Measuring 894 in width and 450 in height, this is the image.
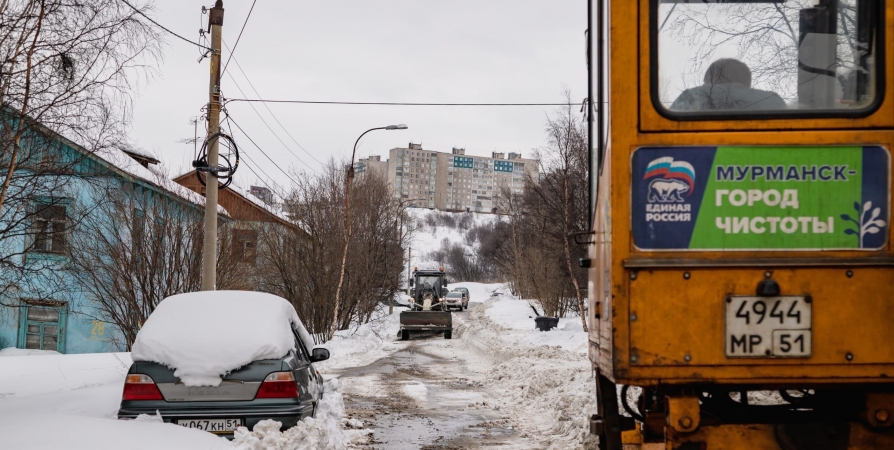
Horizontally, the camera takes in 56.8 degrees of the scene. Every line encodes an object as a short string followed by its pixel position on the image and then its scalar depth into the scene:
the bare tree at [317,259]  28.73
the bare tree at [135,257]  21.11
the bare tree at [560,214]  26.34
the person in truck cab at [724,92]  3.99
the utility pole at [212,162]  15.41
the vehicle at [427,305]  34.09
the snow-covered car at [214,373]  7.48
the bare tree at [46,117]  9.59
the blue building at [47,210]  10.48
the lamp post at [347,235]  27.30
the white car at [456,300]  68.64
